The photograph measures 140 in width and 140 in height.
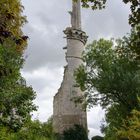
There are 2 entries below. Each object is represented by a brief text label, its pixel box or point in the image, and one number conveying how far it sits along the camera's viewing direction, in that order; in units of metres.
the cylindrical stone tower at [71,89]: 20.43
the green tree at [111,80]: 15.04
